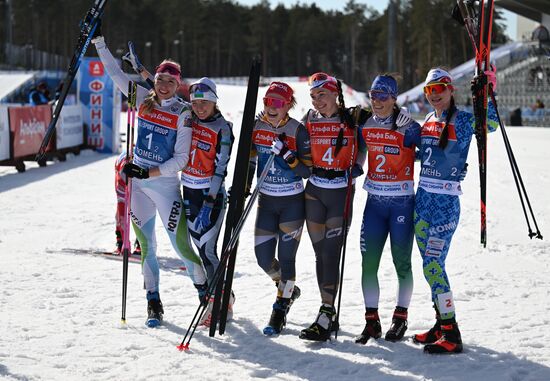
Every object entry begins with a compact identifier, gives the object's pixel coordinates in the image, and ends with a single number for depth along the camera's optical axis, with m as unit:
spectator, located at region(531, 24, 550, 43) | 45.16
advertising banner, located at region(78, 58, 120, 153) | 19.17
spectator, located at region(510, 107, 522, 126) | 31.57
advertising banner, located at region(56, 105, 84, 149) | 17.89
